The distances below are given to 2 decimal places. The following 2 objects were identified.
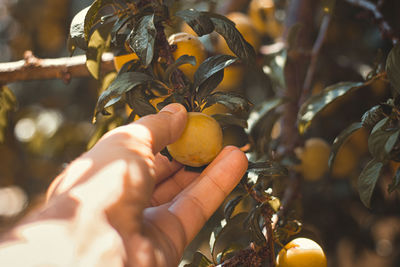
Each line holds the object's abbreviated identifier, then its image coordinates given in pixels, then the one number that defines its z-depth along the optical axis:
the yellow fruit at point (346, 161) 1.19
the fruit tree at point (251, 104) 0.57
